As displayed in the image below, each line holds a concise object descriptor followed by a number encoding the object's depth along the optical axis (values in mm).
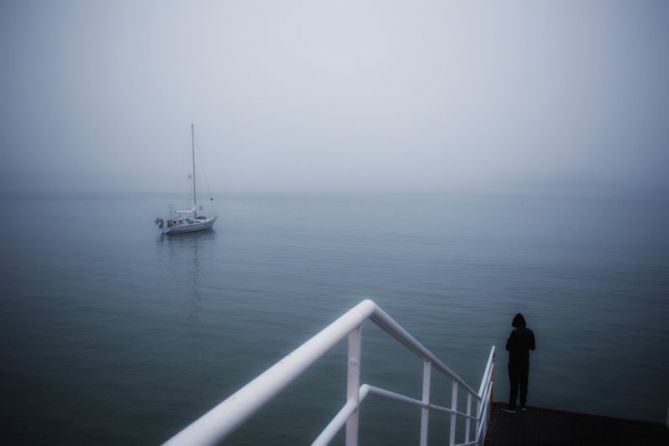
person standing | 6875
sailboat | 54156
